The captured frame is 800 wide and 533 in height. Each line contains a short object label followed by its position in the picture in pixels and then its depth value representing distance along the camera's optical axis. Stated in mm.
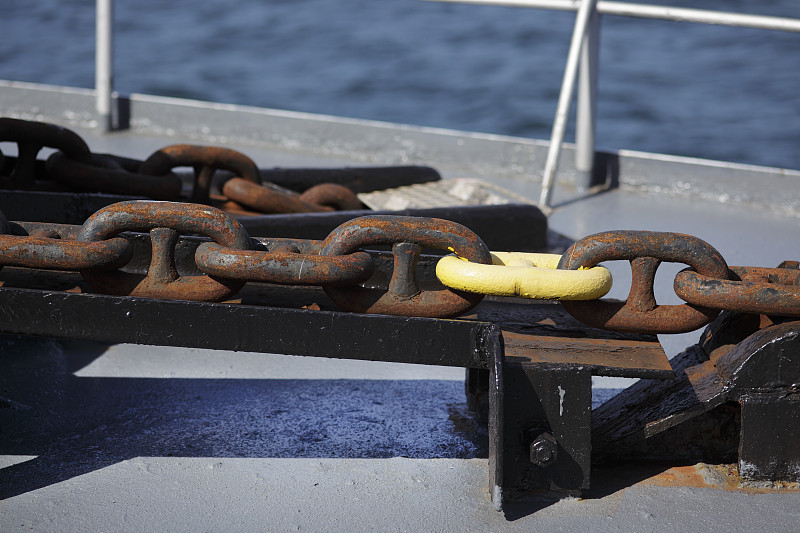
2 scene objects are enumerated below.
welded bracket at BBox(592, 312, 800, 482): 4036
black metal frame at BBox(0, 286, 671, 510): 3984
